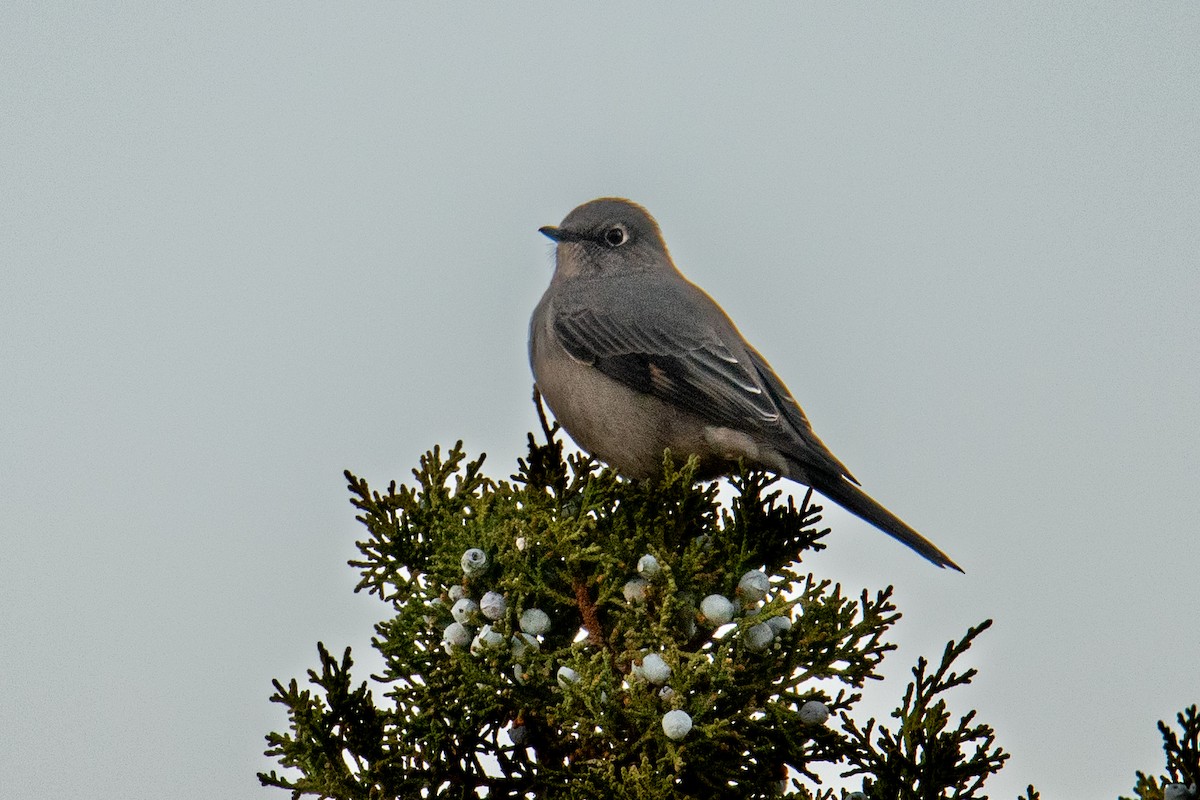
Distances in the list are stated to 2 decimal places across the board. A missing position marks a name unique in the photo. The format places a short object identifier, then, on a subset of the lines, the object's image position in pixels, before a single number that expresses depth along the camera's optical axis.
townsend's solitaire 10.29
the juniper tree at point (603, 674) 7.24
